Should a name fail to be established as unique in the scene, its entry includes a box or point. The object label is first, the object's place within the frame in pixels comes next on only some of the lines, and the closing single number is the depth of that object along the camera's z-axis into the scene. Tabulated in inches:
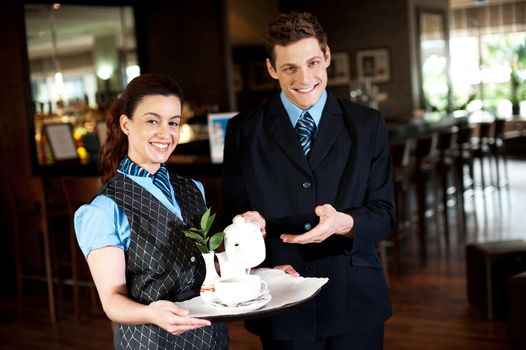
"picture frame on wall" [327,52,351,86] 475.5
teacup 68.1
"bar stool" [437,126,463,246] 294.2
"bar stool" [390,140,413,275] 240.7
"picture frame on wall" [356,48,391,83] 462.3
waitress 70.9
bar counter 217.8
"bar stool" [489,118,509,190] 359.9
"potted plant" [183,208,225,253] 72.6
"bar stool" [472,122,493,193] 346.2
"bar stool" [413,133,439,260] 263.9
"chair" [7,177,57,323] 221.8
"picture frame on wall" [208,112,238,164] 209.6
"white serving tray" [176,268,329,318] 66.5
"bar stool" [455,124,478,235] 312.5
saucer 66.6
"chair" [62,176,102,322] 205.6
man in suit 80.7
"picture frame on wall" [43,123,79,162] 268.7
